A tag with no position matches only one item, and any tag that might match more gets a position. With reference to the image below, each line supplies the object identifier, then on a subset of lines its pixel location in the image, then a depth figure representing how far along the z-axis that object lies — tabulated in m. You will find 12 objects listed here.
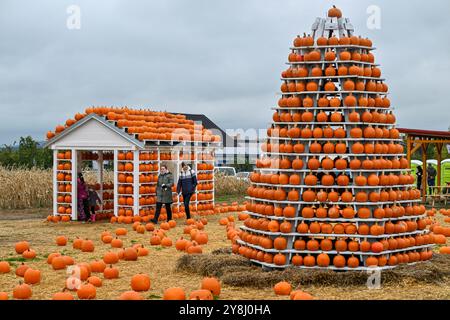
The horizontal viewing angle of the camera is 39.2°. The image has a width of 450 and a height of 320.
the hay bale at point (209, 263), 11.13
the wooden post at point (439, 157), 28.75
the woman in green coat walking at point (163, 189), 19.20
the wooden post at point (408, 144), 27.14
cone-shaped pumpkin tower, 10.55
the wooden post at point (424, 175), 27.73
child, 20.82
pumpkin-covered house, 19.77
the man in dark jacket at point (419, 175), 30.94
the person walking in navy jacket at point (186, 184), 20.22
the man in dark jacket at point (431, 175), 32.69
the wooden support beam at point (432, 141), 27.39
